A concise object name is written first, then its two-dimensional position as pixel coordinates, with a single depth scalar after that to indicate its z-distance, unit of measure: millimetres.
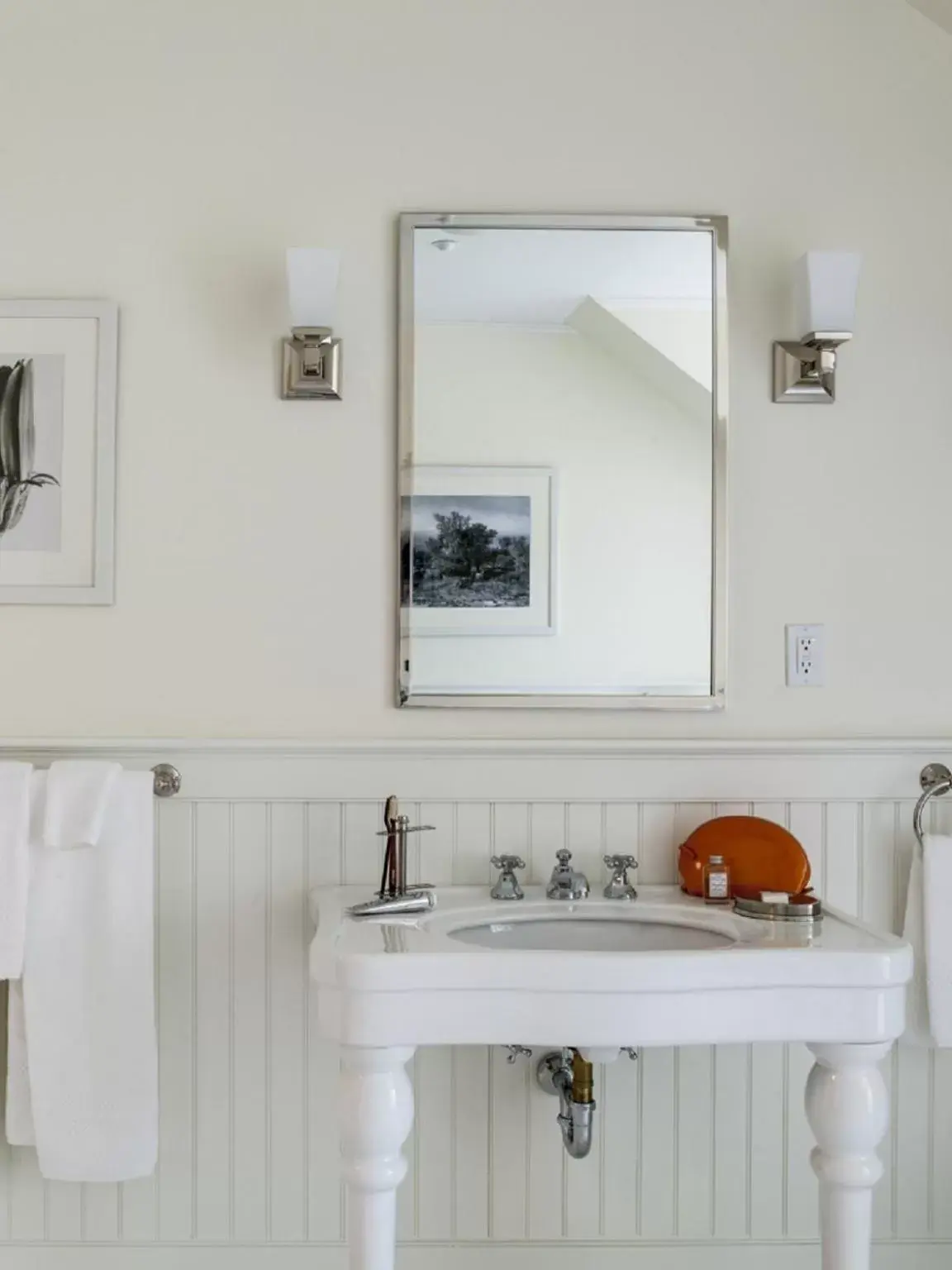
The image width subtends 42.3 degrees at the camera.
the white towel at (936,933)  1854
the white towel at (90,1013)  1793
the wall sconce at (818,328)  1856
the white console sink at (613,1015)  1453
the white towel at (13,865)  1749
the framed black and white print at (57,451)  1913
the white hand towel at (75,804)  1766
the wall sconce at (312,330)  1823
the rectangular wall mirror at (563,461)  1932
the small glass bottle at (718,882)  1806
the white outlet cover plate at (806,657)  1953
